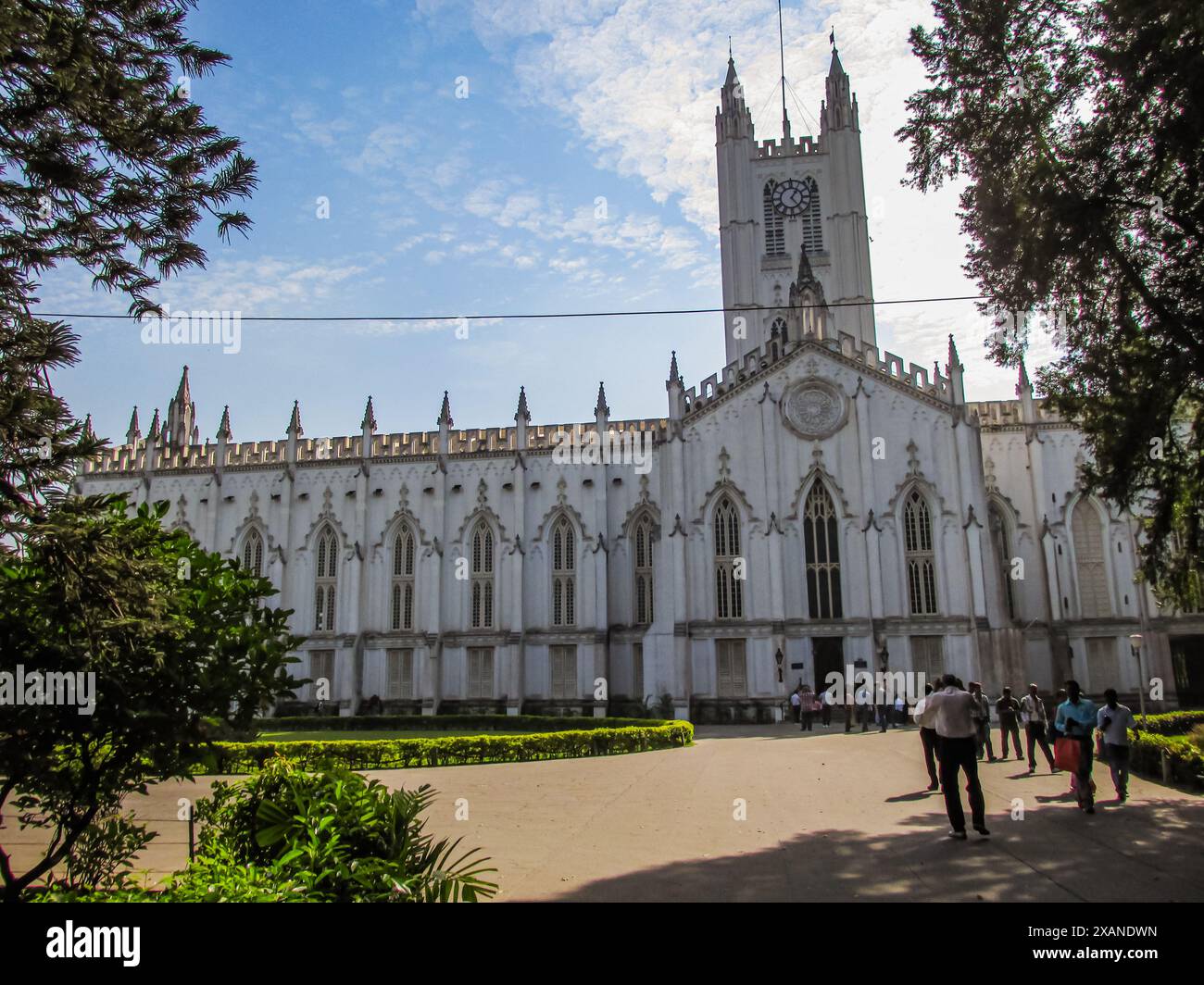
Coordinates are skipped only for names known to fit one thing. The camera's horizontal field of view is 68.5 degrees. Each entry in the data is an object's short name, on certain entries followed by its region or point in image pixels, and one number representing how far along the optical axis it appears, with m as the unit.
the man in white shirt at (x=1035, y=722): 16.91
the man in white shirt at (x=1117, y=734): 13.02
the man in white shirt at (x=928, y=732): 11.14
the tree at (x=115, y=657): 6.32
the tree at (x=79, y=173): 6.91
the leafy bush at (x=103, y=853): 7.27
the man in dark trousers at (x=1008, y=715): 19.20
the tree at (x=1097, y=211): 13.30
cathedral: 35.00
